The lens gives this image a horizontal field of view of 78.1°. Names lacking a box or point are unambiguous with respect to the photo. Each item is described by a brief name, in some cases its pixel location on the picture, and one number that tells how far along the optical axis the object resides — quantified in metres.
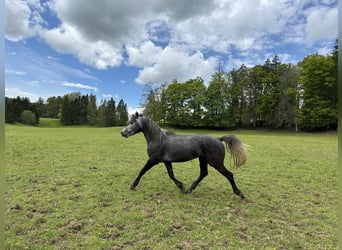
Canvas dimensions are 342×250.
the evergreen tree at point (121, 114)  52.25
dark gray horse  4.55
